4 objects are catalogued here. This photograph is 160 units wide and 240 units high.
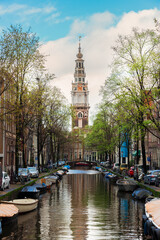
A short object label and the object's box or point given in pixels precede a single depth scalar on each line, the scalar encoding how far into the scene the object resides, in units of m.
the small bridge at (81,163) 116.12
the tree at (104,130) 63.50
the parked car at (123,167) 56.99
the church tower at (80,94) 151.61
